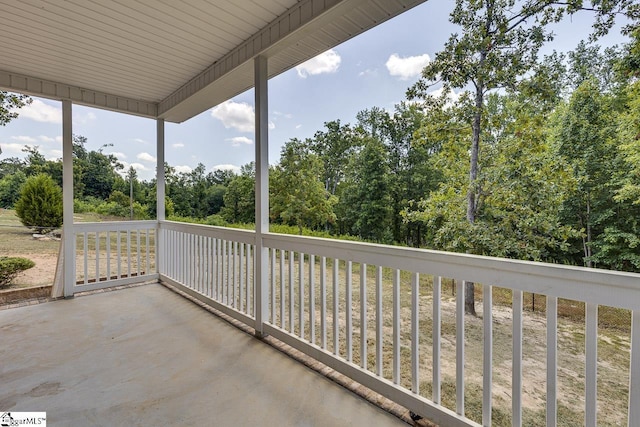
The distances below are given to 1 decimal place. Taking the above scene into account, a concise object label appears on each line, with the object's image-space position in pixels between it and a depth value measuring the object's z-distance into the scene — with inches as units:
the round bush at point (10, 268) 145.5
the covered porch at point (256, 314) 58.1
